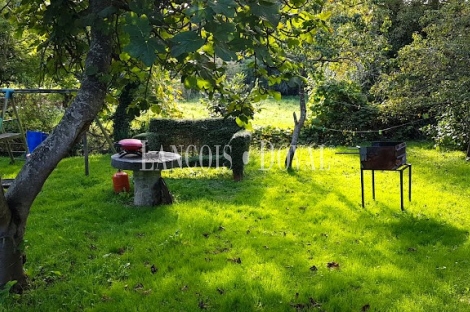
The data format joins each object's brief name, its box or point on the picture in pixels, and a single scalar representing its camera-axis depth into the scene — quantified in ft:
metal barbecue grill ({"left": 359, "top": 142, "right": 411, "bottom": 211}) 16.62
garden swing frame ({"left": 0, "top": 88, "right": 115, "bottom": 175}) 22.18
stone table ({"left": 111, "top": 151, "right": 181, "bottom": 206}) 18.44
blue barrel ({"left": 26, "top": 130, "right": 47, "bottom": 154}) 24.13
